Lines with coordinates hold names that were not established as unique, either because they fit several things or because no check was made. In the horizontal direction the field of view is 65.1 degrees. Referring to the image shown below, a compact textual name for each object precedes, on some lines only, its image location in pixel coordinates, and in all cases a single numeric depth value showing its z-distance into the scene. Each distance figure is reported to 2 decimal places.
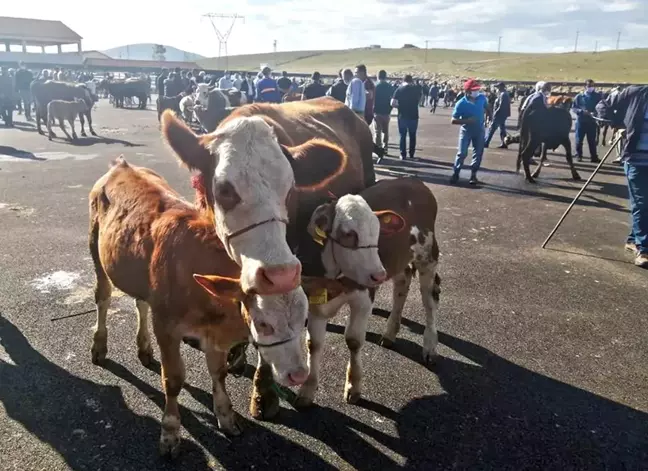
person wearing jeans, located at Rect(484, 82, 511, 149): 17.11
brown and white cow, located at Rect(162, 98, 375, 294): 2.47
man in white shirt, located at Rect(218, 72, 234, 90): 21.80
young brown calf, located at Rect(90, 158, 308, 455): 2.69
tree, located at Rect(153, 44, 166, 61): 109.61
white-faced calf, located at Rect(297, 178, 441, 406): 3.41
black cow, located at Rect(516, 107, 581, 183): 11.95
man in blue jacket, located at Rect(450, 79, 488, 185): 10.75
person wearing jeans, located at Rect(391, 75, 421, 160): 13.62
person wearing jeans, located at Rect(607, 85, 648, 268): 6.68
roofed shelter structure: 65.50
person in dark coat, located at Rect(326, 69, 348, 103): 14.69
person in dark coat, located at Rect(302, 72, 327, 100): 14.88
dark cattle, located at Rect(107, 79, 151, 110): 32.28
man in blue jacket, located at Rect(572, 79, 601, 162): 14.68
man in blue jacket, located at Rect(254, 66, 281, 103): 15.89
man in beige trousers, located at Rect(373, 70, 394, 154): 14.20
